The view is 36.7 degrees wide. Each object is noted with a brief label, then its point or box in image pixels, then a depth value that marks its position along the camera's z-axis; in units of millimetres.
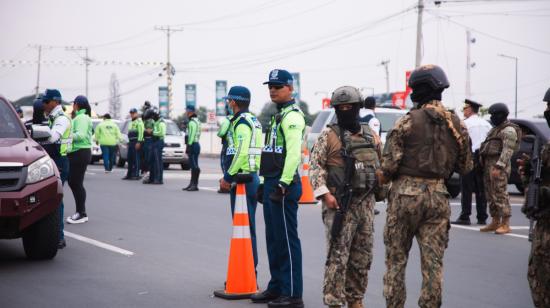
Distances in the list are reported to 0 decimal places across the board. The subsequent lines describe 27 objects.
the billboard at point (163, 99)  78125
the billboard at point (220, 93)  71706
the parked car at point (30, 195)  8727
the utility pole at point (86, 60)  91625
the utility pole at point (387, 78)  99938
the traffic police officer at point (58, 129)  11016
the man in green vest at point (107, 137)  26031
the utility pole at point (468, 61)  72312
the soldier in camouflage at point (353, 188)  6359
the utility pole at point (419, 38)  38531
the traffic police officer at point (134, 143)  23219
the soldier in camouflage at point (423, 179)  5875
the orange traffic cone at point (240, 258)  7594
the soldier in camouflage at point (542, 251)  5555
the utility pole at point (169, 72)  70375
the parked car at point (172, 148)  29625
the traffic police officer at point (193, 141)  19984
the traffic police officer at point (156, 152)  21562
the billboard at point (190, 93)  78000
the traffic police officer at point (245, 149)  7824
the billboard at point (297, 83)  62169
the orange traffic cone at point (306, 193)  16281
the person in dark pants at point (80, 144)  11688
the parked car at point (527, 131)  17703
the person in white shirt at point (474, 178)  13445
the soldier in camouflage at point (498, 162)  11938
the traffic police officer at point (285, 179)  7016
